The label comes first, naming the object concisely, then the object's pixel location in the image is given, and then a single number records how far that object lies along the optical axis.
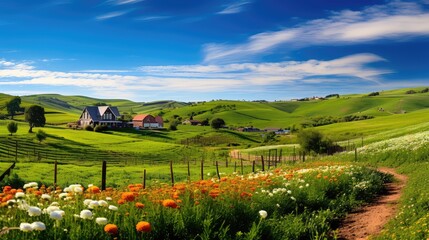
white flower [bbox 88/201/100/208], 7.04
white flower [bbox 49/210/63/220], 6.03
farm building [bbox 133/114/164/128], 162.94
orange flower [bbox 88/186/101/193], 8.08
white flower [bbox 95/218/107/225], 6.30
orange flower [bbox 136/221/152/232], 6.25
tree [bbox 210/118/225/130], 155.75
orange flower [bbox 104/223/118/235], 6.07
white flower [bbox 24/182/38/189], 7.95
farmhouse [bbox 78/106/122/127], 138.50
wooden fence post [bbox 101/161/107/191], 19.72
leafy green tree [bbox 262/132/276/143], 119.32
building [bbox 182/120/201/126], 192.12
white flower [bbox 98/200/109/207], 7.21
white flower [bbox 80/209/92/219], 6.34
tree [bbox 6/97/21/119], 162.75
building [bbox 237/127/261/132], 172.62
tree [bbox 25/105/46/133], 100.94
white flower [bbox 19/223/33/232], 5.37
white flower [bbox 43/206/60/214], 6.78
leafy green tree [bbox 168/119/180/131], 151.75
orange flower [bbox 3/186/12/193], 8.18
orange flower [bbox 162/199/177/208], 7.55
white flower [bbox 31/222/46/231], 5.52
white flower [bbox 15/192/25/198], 7.06
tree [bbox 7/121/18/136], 84.75
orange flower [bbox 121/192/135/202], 7.78
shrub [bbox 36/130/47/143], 78.81
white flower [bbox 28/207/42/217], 6.13
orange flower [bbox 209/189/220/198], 9.36
